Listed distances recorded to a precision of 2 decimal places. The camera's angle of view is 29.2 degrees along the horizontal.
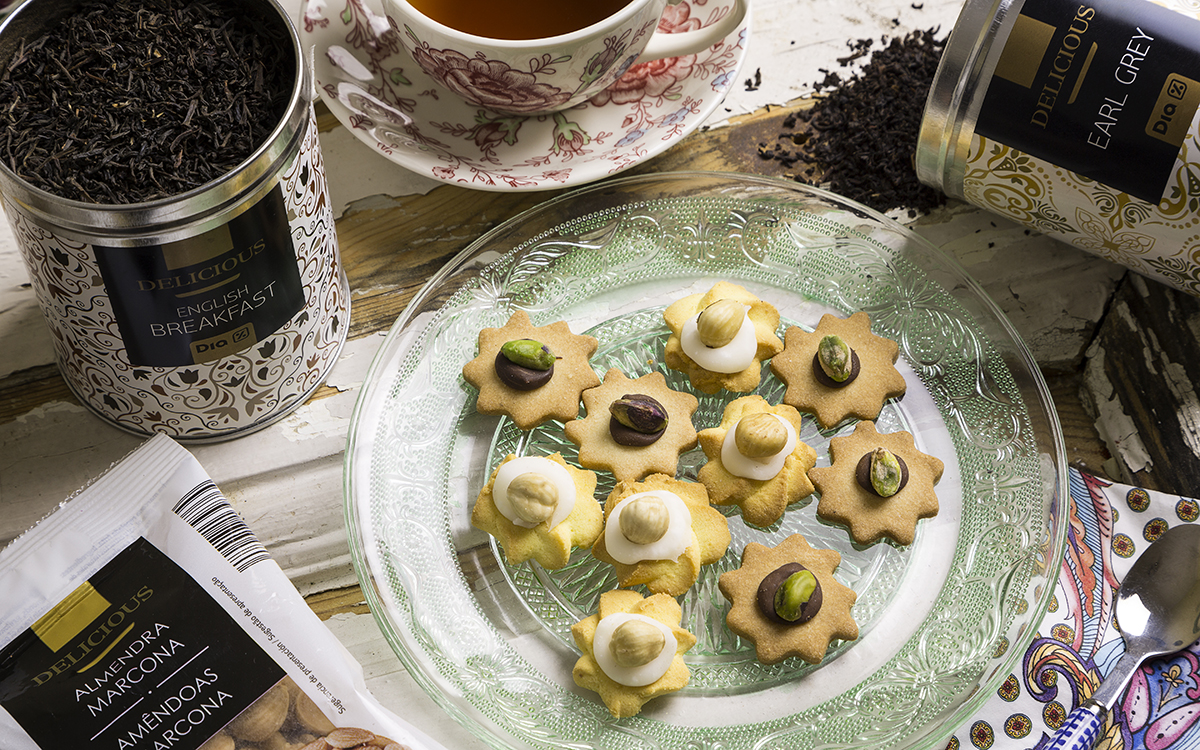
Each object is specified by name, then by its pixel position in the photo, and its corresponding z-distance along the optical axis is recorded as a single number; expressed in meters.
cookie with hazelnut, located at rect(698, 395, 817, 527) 0.71
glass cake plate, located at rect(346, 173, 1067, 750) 0.69
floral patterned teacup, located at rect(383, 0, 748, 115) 0.72
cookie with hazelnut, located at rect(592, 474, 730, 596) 0.70
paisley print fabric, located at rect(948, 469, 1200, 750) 0.71
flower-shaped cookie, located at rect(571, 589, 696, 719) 0.69
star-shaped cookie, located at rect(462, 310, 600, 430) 0.73
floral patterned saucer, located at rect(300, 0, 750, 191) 0.76
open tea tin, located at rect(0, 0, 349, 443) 0.67
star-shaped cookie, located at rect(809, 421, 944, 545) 0.71
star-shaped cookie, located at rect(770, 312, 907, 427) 0.74
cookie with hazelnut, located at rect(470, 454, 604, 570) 0.70
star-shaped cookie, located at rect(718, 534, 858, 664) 0.70
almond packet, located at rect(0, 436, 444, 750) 0.69
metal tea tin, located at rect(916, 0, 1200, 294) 0.70
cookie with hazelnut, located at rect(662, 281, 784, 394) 0.73
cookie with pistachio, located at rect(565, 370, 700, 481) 0.72
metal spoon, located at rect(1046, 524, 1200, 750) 0.71
